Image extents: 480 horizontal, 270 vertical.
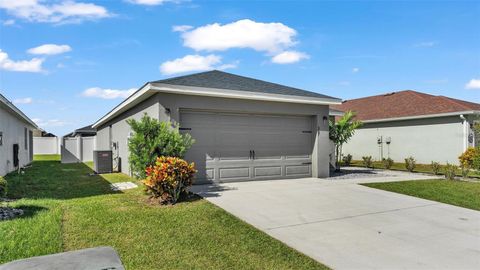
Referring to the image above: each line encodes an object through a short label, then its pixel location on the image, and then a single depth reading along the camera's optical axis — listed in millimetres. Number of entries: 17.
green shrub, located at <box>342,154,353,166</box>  17188
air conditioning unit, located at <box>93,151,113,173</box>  13375
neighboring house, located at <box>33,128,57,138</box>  38212
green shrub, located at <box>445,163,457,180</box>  10906
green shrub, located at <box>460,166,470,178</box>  11657
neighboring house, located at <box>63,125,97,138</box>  25911
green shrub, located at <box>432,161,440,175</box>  12642
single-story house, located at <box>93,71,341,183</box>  8993
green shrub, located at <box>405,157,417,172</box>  13932
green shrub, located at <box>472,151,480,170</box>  10841
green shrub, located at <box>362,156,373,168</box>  15748
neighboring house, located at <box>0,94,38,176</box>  11375
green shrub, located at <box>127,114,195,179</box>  7531
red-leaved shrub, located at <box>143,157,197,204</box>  6617
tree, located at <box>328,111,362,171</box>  12312
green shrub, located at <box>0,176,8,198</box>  5728
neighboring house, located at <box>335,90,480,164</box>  15445
